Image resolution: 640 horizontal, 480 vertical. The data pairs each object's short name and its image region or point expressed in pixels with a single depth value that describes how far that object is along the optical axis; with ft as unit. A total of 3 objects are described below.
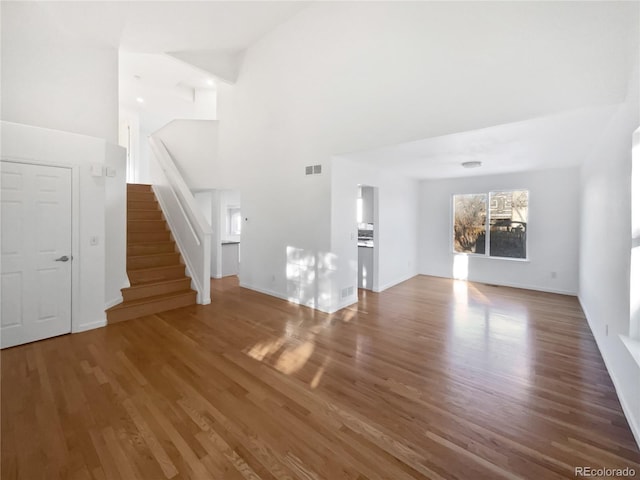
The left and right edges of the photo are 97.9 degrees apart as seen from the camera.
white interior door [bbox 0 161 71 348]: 10.33
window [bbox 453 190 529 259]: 19.79
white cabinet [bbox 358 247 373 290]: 19.47
